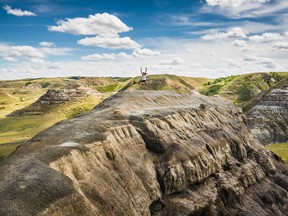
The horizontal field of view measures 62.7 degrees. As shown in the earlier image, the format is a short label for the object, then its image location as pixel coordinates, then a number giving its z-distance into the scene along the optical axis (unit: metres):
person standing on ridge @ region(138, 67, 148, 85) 40.64
